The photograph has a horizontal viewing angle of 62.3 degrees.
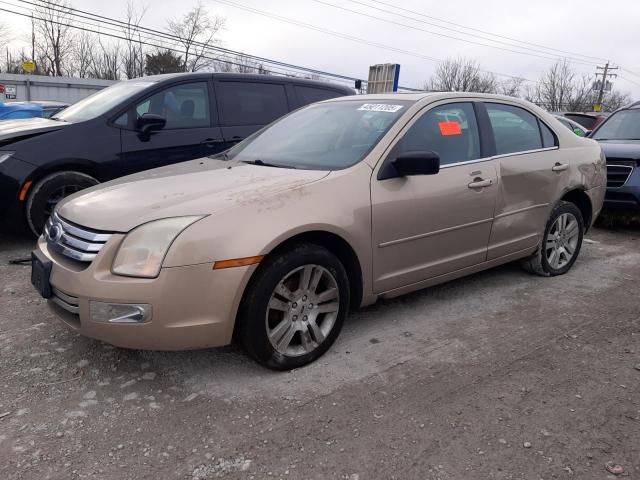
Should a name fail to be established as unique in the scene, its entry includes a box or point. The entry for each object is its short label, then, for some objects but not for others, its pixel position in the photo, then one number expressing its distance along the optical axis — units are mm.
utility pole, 56844
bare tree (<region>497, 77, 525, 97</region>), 53469
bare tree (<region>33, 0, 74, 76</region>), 38688
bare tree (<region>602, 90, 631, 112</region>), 64312
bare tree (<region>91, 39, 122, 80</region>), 41344
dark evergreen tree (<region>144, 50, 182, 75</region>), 37188
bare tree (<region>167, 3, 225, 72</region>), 39338
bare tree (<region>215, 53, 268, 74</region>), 32594
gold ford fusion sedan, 2615
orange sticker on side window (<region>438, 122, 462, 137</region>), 3762
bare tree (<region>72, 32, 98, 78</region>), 41928
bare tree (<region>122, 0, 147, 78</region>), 37534
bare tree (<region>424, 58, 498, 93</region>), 51656
